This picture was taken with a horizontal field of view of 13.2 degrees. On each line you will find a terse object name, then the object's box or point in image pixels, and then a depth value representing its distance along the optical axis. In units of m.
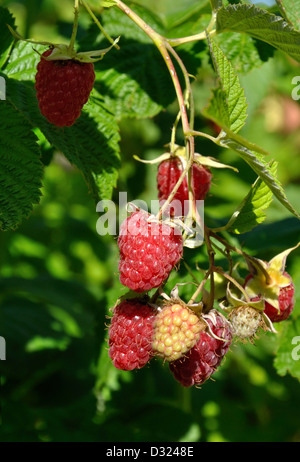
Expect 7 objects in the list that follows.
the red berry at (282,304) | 0.42
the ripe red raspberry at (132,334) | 0.41
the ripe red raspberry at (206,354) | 0.41
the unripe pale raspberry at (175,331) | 0.40
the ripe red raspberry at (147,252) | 0.40
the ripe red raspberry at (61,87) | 0.41
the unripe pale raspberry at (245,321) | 0.40
